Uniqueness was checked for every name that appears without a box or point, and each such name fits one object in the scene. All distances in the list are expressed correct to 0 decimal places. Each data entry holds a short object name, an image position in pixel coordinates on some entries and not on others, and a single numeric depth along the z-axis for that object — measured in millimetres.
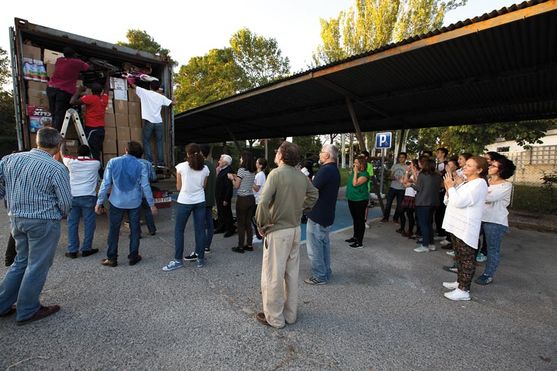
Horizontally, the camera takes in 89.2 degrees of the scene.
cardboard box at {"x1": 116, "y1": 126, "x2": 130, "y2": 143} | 5758
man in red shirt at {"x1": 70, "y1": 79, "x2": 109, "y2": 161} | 5062
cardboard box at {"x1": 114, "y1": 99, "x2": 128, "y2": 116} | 5727
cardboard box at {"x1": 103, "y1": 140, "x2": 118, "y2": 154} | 5602
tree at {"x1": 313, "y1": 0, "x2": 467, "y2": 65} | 15297
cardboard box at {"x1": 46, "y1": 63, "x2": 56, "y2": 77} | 5184
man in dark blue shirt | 3418
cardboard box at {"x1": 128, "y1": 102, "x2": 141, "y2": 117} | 5914
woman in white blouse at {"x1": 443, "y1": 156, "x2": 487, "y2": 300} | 3105
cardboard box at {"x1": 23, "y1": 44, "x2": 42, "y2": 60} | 4965
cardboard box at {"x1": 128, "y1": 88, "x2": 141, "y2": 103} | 5898
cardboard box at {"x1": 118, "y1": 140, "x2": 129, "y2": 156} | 5777
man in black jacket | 5331
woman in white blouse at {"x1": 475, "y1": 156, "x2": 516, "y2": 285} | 3607
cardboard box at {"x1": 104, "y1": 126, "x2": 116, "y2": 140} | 5590
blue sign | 8718
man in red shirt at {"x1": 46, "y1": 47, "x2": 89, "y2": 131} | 4906
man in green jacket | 2527
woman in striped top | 4648
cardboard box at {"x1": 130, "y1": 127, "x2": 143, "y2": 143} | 5953
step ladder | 4926
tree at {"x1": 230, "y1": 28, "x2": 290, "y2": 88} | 23203
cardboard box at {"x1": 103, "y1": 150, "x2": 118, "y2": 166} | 5605
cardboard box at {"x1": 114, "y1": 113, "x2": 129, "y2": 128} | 5746
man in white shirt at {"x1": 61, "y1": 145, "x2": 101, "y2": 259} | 4148
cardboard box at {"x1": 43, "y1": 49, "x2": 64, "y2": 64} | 5212
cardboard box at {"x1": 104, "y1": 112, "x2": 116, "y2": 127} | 5593
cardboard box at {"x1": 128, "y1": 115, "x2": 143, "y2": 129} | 5922
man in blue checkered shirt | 2453
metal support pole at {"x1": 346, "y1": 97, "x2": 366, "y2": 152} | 6797
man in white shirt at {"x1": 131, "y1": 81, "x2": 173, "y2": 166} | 5871
